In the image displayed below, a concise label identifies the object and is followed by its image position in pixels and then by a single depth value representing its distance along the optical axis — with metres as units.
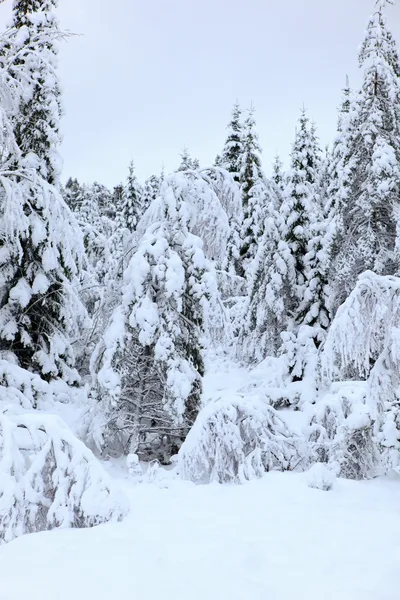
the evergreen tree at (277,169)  34.59
